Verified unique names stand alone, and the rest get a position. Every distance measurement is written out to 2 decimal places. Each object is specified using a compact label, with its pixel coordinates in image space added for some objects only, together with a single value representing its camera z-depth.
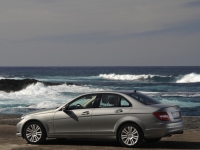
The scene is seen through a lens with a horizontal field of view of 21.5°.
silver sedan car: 12.41
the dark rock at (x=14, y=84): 49.38
